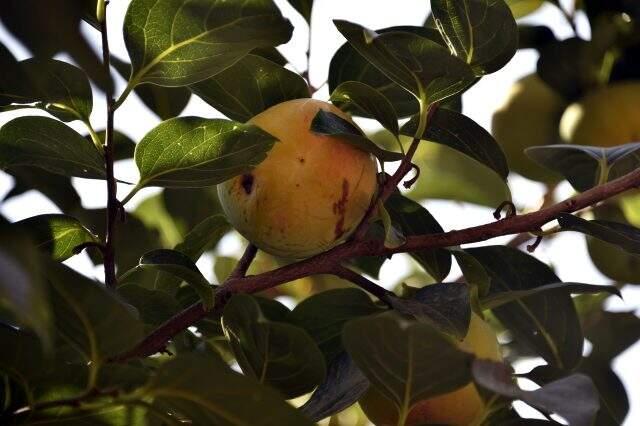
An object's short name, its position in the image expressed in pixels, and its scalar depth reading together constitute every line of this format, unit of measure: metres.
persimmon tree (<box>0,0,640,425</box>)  1.19
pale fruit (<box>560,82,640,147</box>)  1.49
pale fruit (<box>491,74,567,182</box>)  1.54
